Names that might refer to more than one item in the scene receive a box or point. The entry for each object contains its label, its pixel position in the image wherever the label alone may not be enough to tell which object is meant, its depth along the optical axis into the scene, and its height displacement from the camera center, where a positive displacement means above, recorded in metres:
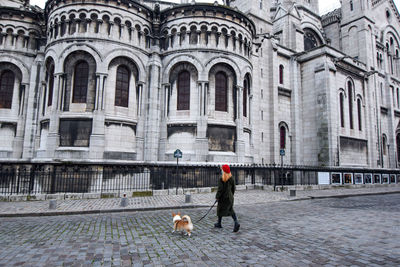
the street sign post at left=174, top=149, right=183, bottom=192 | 13.57 +0.55
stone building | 18.69 +6.51
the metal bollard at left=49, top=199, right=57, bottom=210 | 9.04 -1.52
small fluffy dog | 5.63 -1.37
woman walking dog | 6.16 -0.77
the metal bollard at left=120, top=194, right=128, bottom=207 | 9.60 -1.44
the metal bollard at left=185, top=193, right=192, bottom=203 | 10.66 -1.42
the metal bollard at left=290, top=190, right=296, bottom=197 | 13.07 -1.39
